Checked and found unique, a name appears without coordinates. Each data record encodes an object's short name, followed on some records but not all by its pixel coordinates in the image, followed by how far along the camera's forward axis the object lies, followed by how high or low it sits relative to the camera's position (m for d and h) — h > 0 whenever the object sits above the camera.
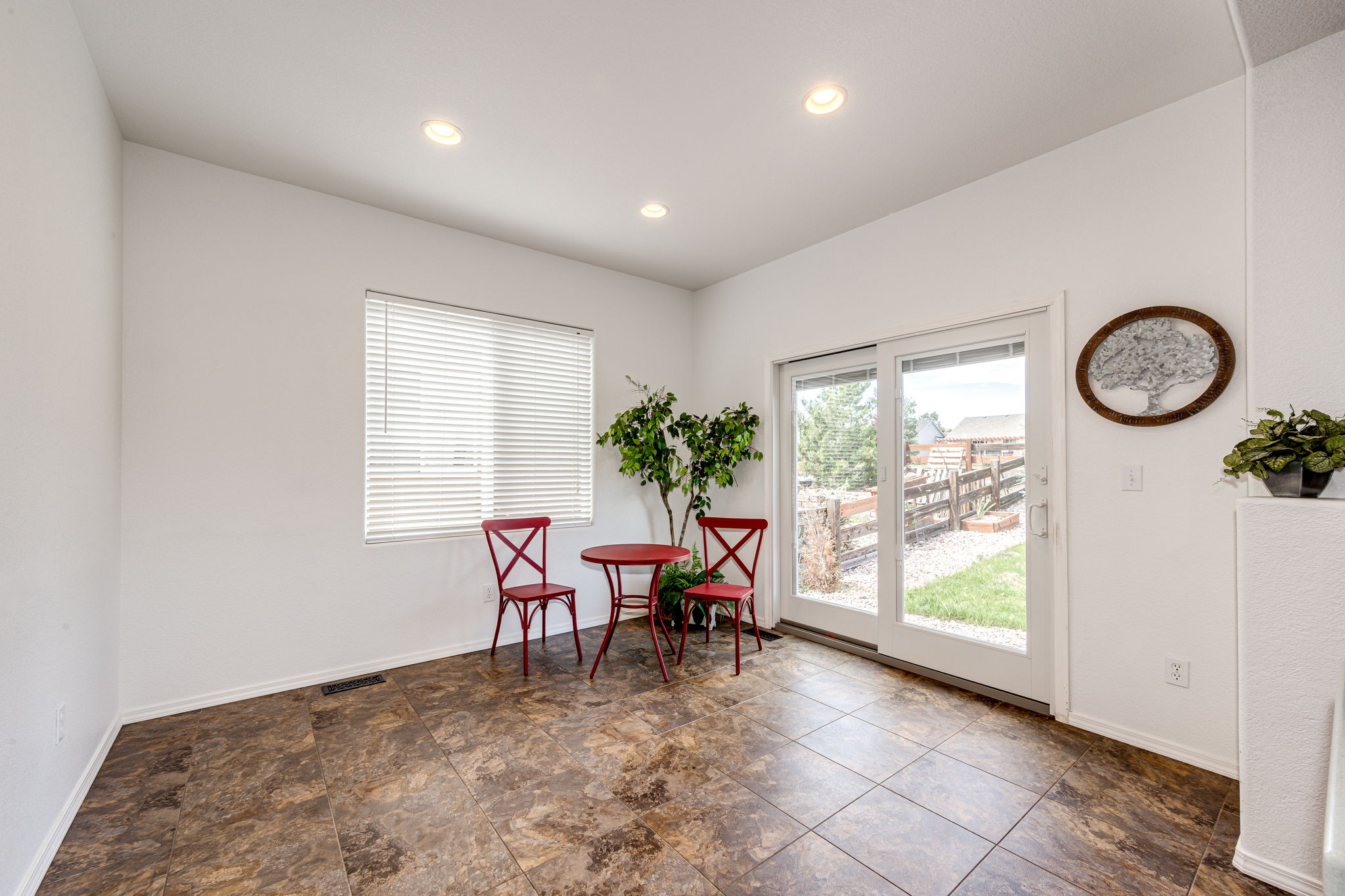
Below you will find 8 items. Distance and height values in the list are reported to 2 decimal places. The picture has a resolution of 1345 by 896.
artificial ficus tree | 4.11 +0.03
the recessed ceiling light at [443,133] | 2.55 +1.48
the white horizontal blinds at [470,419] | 3.40 +0.20
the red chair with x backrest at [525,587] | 3.33 -0.86
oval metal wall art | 2.23 +0.38
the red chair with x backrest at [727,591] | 3.29 -0.87
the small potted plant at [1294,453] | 1.60 -0.01
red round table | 3.23 -0.64
